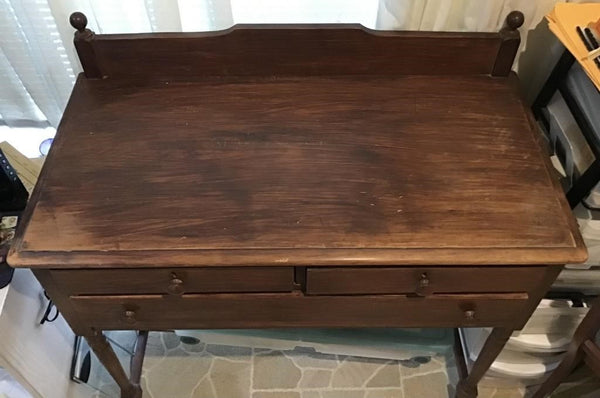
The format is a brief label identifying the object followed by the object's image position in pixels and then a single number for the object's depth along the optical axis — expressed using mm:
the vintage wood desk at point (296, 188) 857
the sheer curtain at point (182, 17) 1078
